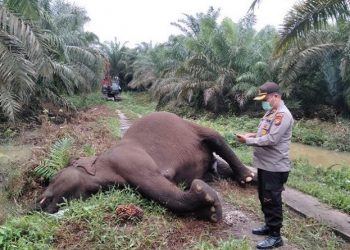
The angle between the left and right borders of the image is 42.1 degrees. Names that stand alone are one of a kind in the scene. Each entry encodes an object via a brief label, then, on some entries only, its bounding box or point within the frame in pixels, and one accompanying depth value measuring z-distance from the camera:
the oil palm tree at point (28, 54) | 8.85
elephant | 4.62
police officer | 4.18
